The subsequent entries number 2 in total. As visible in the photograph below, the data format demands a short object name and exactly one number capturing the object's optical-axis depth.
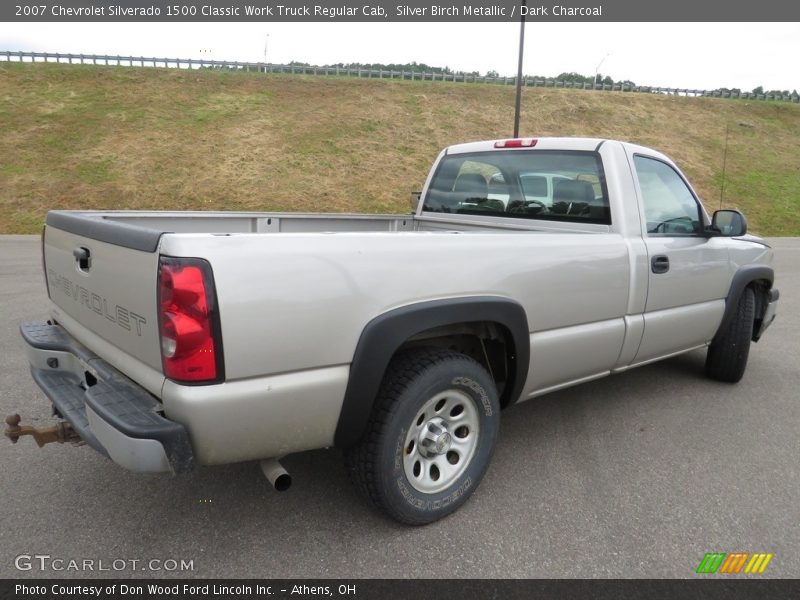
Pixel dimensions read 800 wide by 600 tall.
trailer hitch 2.31
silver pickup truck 1.93
